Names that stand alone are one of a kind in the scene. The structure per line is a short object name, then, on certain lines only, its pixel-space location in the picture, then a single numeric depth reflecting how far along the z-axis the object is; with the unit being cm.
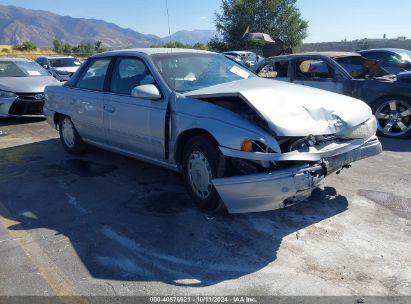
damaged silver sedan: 364
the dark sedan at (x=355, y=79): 730
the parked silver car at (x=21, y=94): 936
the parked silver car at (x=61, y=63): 1612
